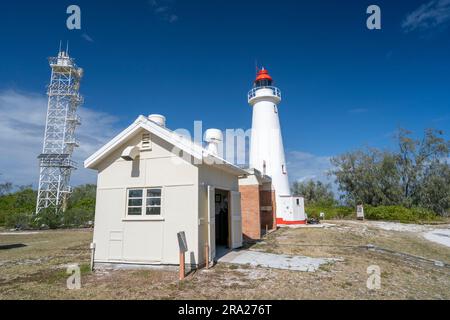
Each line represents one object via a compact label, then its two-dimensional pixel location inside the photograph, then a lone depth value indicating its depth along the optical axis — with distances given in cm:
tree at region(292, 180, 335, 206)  4006
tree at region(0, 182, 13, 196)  3441
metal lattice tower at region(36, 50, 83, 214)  3381
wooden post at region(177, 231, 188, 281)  683
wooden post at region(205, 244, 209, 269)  782
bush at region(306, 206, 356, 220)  2917
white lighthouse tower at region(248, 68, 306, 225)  2123
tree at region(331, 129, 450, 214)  3052
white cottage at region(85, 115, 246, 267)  773
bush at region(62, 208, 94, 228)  2294
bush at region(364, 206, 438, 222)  2539
